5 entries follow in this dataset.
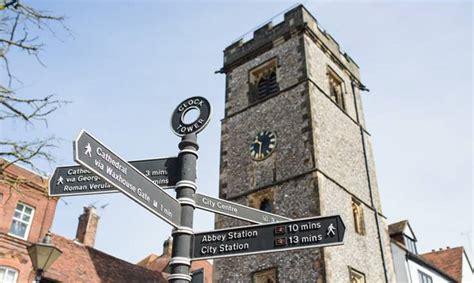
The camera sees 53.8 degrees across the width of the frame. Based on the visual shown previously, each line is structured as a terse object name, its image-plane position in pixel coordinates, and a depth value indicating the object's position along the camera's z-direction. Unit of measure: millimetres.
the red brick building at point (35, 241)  14844
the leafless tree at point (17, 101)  6988
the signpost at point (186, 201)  3736
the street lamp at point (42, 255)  6934
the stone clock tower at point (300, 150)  14305
